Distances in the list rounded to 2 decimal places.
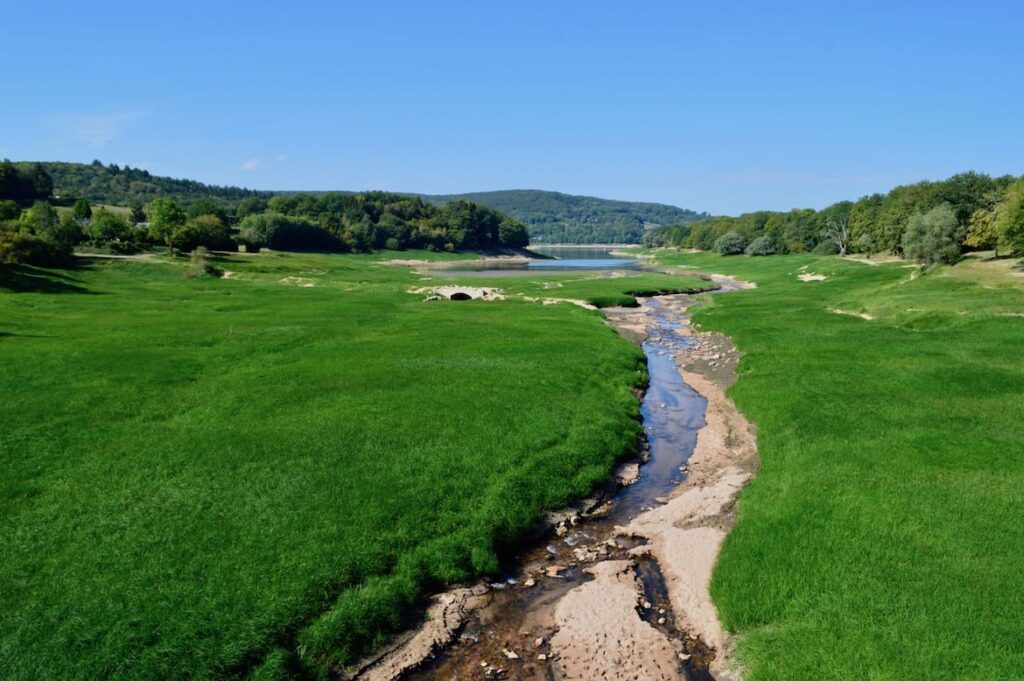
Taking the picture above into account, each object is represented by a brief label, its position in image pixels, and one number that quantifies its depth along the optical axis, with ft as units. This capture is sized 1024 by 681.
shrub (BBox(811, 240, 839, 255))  548.31
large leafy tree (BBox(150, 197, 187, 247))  376.07
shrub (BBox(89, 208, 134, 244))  381.19
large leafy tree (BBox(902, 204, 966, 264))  286.46
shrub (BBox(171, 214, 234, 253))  391.45
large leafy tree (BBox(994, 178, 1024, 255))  229.86
